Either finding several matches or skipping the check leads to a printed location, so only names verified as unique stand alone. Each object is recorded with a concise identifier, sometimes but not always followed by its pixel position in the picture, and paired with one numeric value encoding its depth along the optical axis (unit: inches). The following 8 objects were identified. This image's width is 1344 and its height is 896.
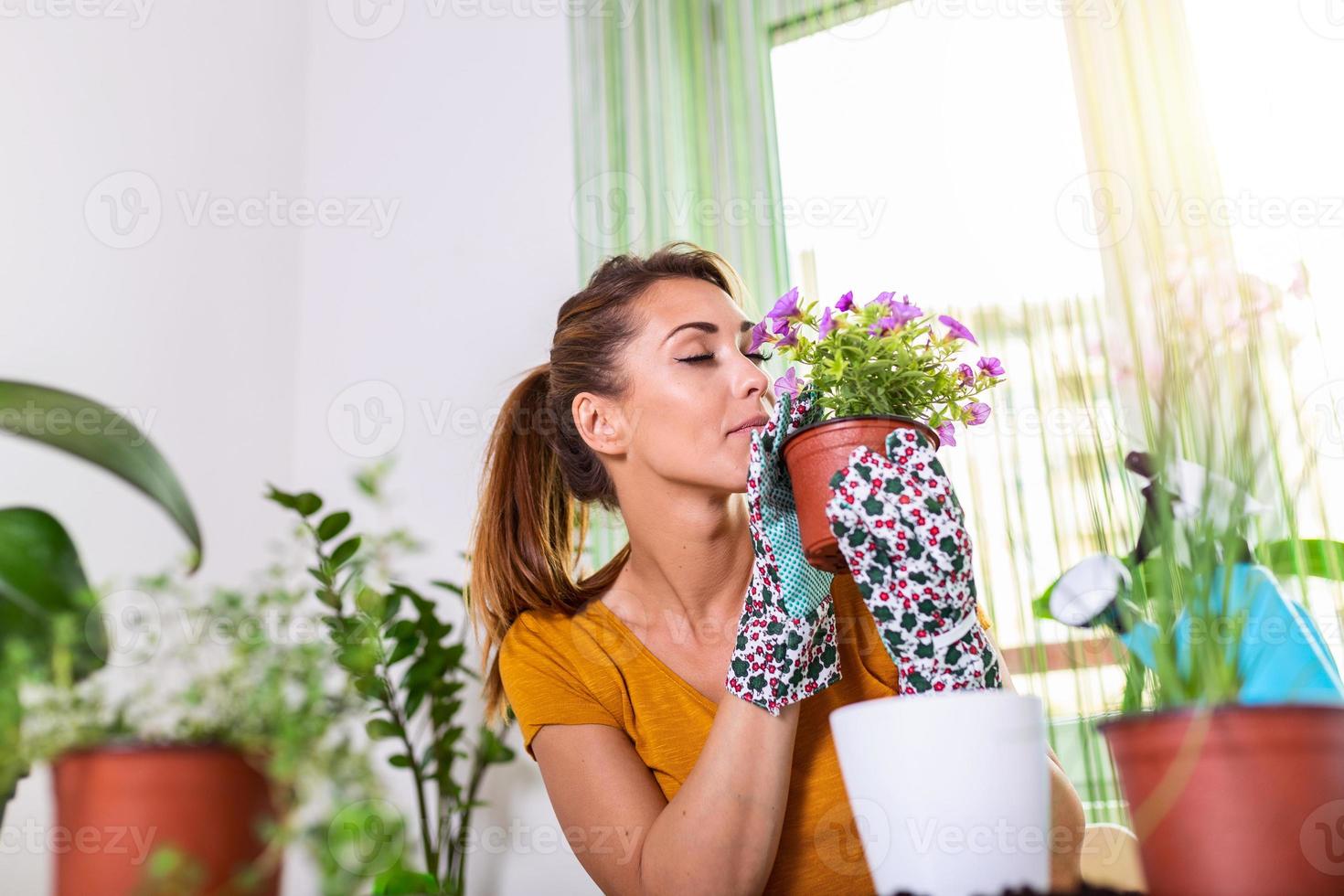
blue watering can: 20.5
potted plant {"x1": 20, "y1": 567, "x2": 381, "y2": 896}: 15.3
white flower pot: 20.1
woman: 36.6
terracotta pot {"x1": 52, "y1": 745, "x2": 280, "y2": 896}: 15.2
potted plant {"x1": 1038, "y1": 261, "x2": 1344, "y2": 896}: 17.7
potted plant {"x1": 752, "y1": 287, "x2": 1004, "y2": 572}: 29.9
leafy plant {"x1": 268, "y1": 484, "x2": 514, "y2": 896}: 59.0
